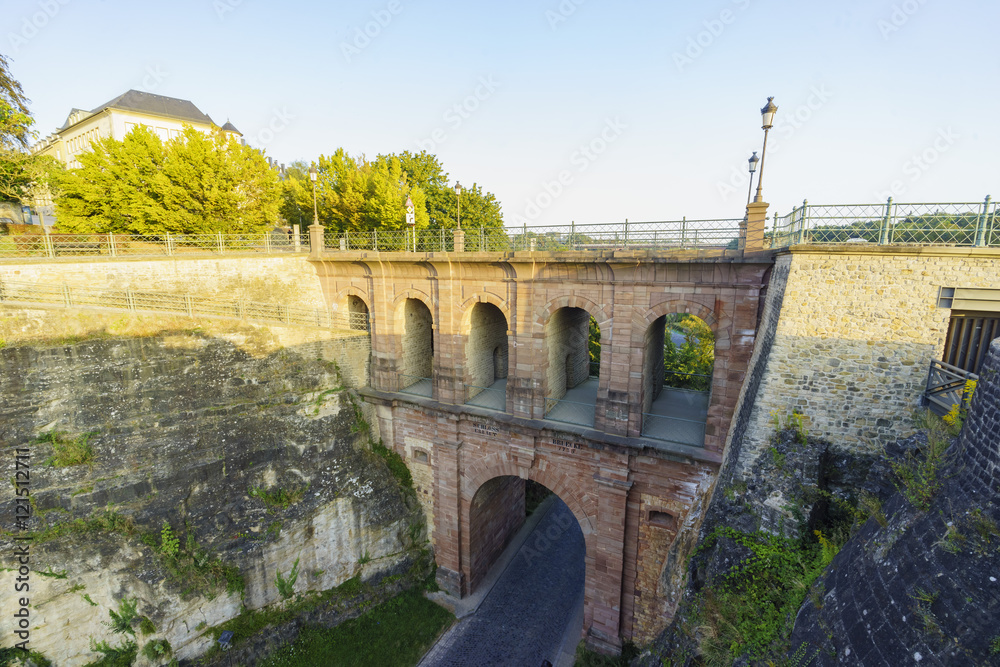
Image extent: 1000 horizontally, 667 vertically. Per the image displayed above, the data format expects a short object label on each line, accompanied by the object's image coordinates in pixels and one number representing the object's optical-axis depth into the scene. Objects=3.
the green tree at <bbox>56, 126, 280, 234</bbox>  17.17
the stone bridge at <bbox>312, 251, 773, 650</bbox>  11.51
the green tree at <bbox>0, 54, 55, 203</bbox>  16.58
